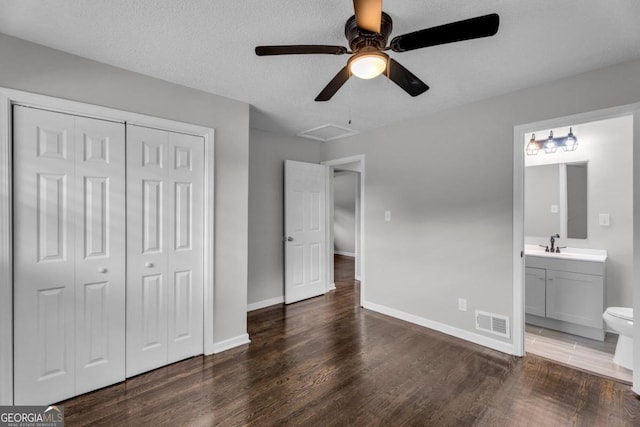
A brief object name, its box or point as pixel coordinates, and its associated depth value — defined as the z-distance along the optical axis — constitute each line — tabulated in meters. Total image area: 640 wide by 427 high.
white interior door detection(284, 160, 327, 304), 4.19
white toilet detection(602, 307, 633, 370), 2.42
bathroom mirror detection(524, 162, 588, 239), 3.45
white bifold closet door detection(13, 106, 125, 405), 1.93
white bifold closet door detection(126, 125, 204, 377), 2.36
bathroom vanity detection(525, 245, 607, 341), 3.00
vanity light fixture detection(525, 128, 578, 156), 3.42
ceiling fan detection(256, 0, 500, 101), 1.33
